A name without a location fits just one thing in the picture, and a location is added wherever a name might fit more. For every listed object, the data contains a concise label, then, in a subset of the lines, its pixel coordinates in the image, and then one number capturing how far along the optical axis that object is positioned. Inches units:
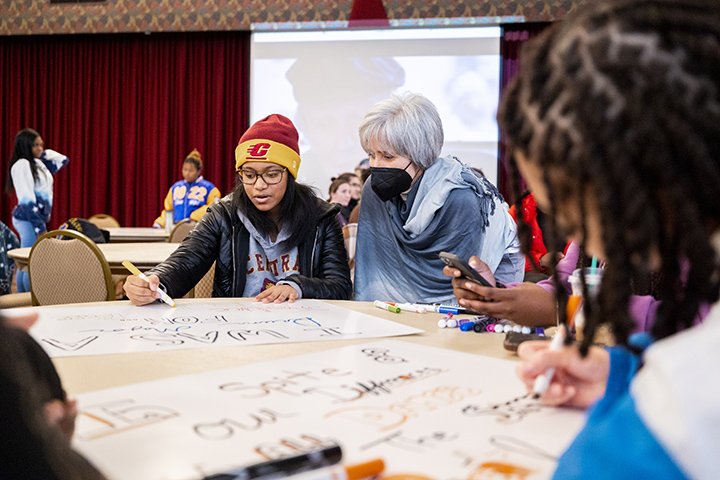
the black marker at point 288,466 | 19.3
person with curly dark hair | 15.6
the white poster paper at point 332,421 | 22.9
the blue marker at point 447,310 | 54.7
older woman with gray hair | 82.7
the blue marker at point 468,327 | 47.8
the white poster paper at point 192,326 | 41.9
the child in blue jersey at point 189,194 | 265.1
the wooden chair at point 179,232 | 150.4
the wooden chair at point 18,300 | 116.2
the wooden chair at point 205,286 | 90.7
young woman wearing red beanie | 78.7
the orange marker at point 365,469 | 20.6
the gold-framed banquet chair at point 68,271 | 88.3
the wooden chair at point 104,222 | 234.4
